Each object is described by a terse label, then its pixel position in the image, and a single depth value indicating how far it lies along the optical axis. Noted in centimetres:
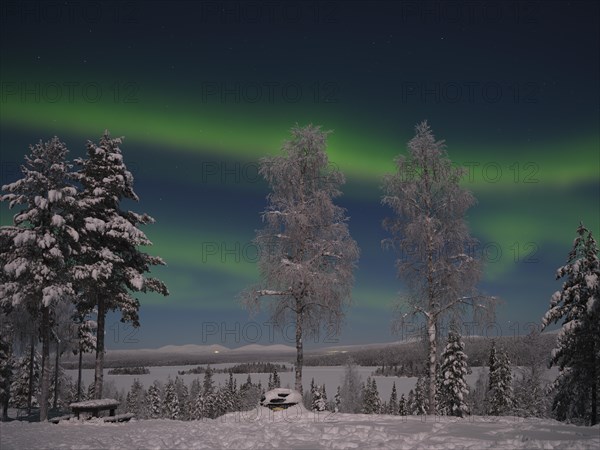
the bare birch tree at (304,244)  1964
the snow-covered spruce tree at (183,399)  9203
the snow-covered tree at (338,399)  9111
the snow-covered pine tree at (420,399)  6852
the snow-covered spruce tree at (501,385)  5056
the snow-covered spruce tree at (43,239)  2112
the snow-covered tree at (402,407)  8038
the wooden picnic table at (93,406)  1745
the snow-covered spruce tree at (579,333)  2209
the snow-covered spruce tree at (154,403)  8647
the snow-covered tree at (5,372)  3352
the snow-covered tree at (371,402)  7838
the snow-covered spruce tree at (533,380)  3900
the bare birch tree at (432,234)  1869
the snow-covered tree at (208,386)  8932
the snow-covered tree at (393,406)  8994
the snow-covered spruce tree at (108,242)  2209
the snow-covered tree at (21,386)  4800
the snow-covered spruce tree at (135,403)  8791
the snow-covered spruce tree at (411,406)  7305
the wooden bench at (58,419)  1758
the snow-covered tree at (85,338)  3691
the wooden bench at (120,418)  1755
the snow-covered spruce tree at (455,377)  3988
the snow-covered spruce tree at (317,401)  6250
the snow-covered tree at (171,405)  8419
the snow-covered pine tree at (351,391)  8418
